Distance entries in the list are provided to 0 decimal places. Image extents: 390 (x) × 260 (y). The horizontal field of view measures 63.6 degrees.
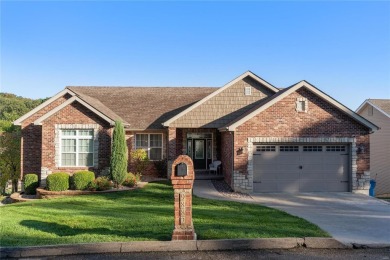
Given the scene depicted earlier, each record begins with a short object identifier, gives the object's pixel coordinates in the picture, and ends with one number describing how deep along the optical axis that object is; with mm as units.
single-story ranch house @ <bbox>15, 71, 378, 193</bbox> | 15070
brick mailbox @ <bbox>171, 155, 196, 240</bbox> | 7281
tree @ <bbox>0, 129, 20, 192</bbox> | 20766
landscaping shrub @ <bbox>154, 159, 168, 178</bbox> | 19750
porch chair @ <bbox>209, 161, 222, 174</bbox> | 19250
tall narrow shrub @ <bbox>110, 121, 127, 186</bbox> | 15773
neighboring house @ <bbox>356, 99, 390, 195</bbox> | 23512
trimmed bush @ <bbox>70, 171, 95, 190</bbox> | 15320
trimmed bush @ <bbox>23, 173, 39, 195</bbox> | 16656
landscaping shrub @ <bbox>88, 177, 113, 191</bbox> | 15164
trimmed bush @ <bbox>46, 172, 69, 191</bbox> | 15320
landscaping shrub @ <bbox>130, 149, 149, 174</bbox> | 18748
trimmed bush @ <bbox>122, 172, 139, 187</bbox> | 16094
